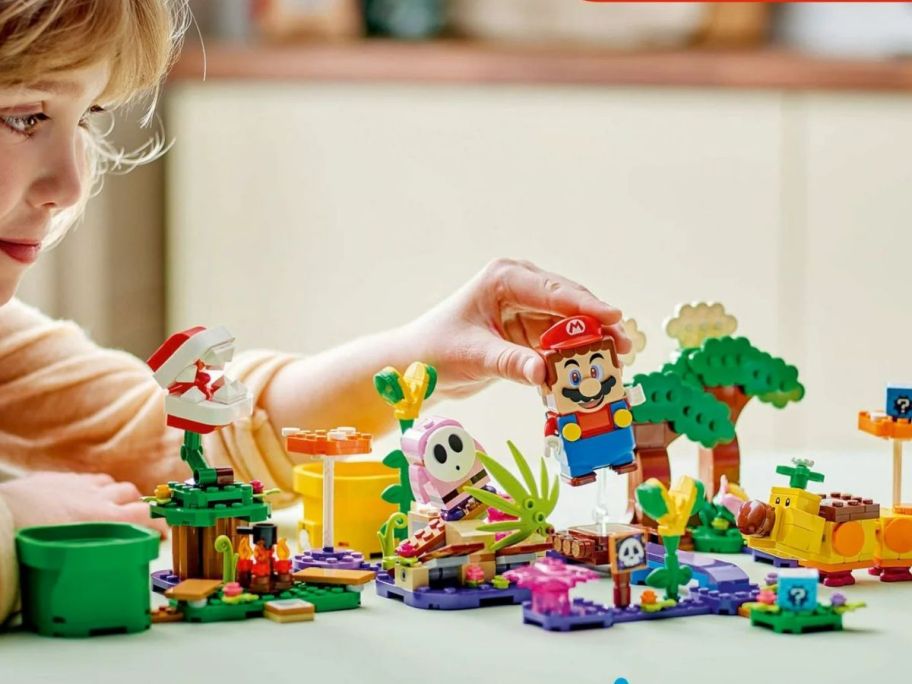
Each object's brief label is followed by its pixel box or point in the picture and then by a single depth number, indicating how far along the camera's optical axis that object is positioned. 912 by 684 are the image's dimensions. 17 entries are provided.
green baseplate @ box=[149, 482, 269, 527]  1.19
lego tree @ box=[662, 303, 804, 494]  1.33
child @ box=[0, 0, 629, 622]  1.21
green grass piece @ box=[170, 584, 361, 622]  1.16
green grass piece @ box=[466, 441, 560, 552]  1.21
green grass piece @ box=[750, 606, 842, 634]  1.14
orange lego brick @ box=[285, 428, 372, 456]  1.23
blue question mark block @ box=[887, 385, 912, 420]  1.27
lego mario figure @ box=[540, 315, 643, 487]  1.20
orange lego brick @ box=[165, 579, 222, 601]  1.16
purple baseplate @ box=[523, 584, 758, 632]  1.14
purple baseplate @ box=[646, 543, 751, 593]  1.19
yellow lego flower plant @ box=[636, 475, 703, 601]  1.16
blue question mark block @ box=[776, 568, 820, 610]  1.14
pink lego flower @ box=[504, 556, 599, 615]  1.15
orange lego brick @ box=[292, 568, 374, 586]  1.19
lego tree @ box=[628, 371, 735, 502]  1.30
